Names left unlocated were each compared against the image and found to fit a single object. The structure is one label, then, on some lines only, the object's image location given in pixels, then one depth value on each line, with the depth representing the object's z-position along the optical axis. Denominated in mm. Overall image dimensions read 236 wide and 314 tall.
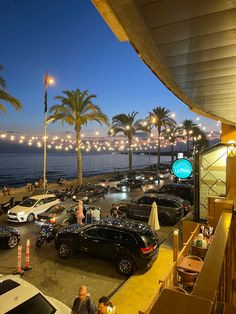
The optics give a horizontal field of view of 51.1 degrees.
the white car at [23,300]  4953
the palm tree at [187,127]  61000
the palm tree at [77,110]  26312
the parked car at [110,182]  30741
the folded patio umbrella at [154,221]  14000
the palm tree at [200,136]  64562
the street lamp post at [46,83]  21484
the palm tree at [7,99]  16822
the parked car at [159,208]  15875
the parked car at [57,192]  20734
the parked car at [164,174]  39406
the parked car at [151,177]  33950
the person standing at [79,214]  13969
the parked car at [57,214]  13898
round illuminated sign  11022
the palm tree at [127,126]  39075
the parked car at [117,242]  9172
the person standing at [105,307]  5758
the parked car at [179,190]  22123
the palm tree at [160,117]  43812
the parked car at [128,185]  28719
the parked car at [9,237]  11528
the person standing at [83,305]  5668
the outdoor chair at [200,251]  8023
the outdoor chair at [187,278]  6346
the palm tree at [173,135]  57688
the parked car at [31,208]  15977
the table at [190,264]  6506
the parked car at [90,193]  22222
